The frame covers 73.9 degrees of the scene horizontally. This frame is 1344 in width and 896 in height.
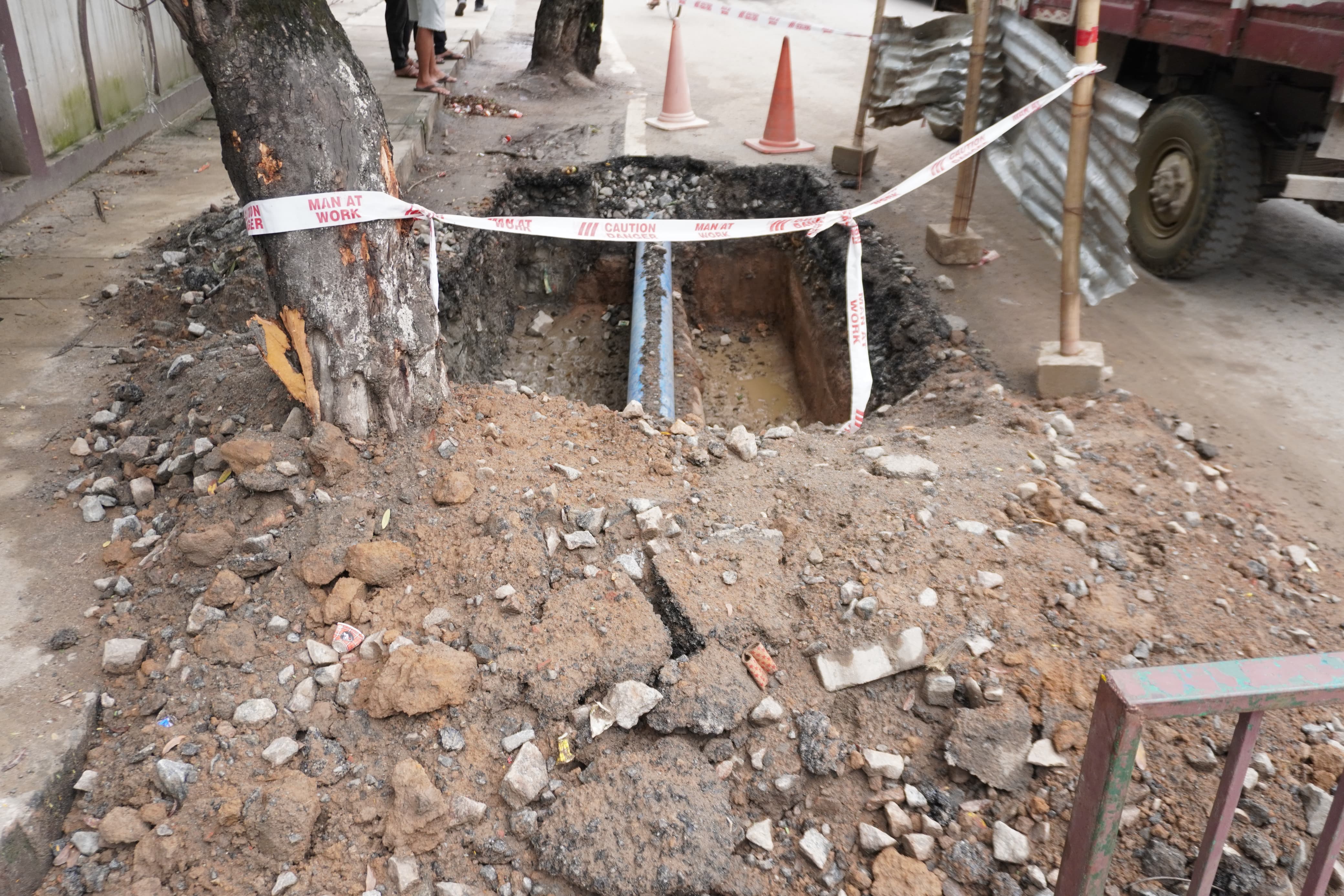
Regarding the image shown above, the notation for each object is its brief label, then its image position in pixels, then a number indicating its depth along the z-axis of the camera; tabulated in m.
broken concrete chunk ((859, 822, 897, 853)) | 2.13
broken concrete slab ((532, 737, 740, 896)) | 2.07
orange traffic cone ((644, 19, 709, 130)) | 7.99
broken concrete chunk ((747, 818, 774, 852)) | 2.15
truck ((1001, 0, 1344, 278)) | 4.11
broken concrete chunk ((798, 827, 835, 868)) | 2.11
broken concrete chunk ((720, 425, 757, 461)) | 3.18
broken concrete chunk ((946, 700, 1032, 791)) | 2.20
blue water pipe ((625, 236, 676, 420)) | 4.59
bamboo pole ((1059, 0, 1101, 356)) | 3.49
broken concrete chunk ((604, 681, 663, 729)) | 2.30
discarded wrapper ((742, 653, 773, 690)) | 2.41
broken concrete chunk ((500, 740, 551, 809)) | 2.19
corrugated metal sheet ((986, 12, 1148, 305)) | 3.74
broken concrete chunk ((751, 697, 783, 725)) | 2.32
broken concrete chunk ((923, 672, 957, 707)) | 2.34
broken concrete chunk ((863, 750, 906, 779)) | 2.24
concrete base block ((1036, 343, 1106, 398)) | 3.82
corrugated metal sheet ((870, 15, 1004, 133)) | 5.25
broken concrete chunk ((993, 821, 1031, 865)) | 2.07
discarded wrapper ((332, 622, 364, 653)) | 2.48
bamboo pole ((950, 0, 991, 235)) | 4.51
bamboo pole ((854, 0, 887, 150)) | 5.77
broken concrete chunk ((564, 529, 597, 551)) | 2.67
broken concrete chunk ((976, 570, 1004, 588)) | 2.60
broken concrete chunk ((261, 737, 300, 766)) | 2.23
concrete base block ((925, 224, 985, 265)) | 5.07
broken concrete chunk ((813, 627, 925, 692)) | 2.39
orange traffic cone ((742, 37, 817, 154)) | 7.02
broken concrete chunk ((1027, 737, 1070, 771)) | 2.19
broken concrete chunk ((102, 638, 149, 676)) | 2.43
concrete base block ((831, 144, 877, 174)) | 6.44
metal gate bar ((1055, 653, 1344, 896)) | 1.35
